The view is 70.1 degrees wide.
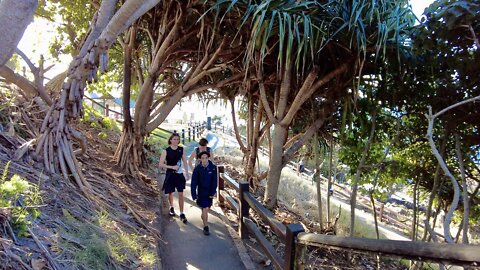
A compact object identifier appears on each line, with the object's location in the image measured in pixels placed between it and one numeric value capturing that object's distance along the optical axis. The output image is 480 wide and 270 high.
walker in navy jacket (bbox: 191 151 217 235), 4.63
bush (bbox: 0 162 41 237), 2.19
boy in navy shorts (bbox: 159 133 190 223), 4.90
